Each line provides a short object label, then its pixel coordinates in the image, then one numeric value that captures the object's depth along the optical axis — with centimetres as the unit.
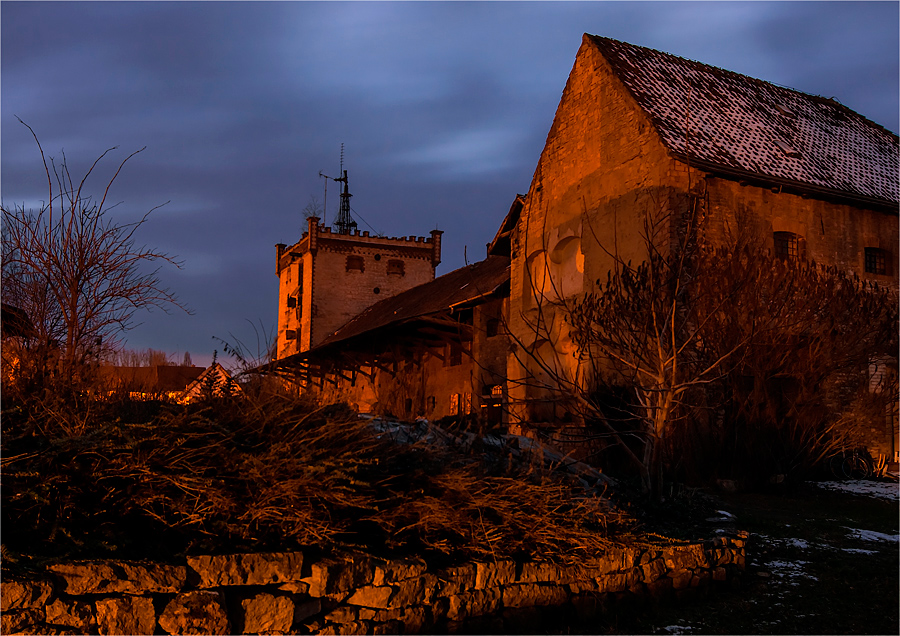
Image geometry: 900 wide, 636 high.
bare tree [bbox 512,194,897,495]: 1405
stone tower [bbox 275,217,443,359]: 4219
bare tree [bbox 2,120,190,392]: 746
